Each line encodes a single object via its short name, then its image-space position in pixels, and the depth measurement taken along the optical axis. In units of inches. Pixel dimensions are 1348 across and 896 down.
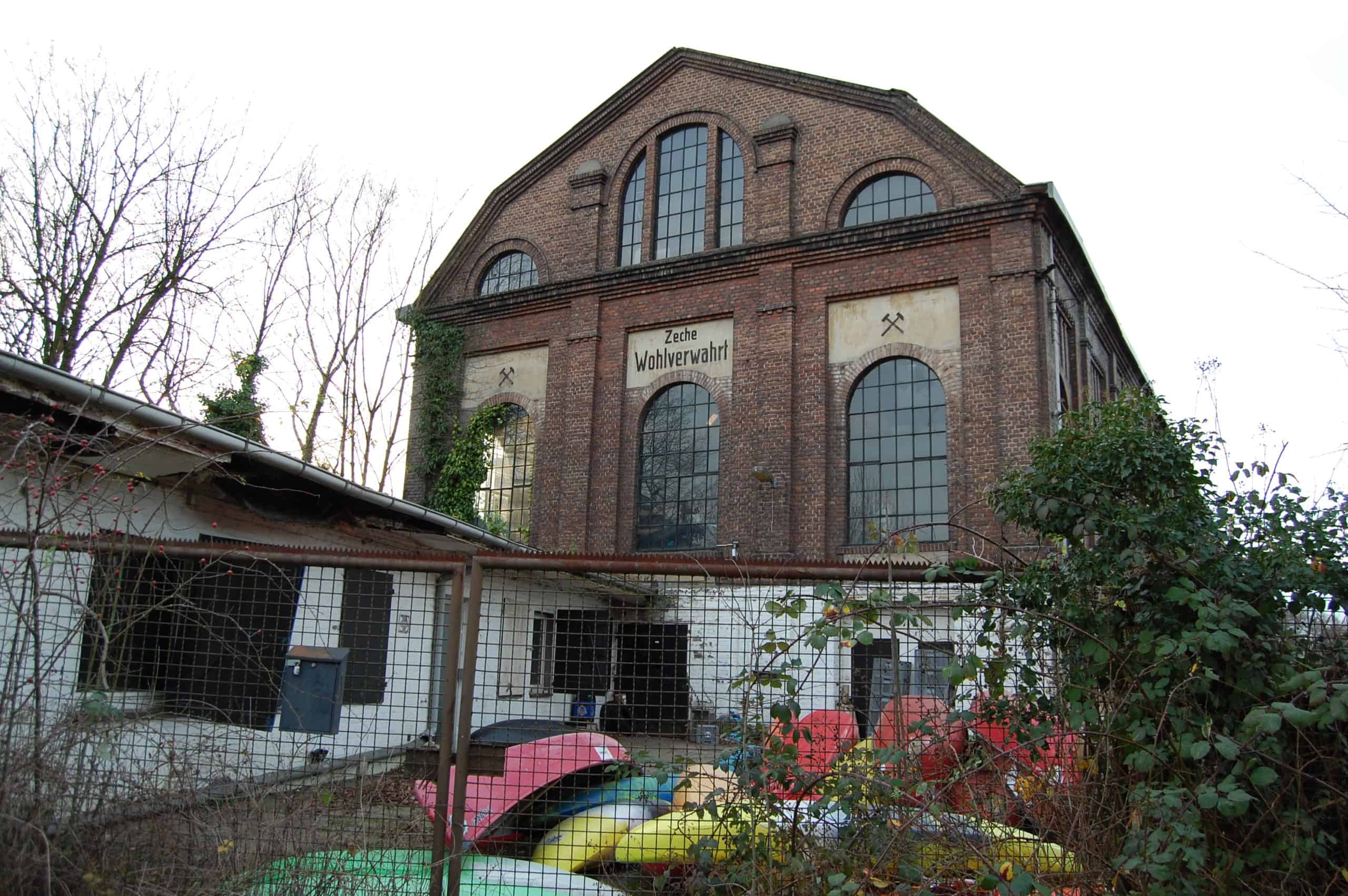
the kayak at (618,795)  185.9
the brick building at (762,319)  679.1
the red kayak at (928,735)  145.4
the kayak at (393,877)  150.5
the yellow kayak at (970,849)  140.9
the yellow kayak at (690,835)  147.3
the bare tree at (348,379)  943.7
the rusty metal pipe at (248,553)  164.6
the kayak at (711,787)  147.9
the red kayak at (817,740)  146.3
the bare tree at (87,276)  647.8
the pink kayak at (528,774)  190.9
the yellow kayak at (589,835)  182.9
